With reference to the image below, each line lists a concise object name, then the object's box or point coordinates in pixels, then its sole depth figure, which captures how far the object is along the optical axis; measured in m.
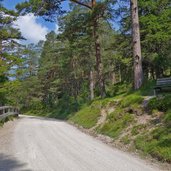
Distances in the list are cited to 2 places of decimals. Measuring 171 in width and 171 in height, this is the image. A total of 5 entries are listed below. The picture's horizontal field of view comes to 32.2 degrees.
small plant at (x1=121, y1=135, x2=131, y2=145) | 10.84
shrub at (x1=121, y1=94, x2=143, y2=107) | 14.34
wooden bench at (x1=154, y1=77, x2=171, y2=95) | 13.83
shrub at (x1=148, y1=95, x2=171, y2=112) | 11.81
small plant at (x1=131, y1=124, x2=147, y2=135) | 11.25
